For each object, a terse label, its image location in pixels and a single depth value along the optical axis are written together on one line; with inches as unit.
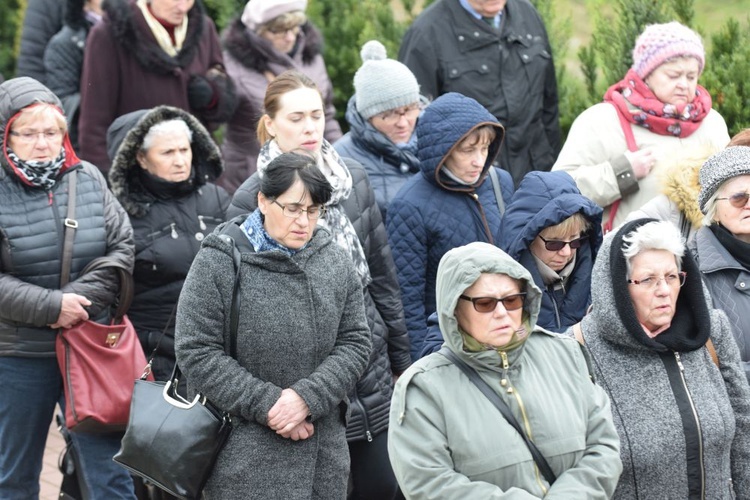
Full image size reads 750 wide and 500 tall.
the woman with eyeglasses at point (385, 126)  482.3
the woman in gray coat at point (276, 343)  338.3
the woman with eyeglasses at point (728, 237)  369.7
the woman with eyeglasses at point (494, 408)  287.6
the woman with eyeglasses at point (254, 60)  582.9
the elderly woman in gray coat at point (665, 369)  317.7
